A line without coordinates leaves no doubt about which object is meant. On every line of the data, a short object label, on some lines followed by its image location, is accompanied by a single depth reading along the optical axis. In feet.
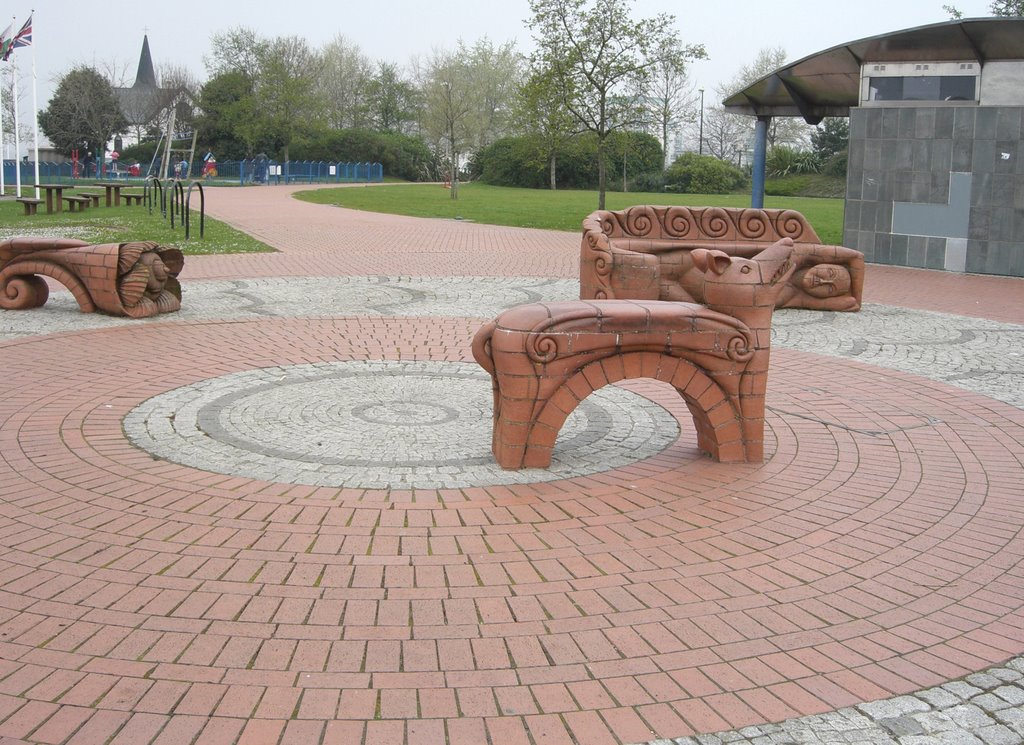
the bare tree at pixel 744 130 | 220.02
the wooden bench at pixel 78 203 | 87.60
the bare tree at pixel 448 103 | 186.60
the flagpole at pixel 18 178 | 112.12
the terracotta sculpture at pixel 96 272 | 33.32
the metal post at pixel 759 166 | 71.87
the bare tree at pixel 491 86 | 228.43
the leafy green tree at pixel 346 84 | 259.39
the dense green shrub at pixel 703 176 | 162.50
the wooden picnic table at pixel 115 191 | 99.89
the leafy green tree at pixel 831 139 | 182.70
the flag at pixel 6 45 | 108.27
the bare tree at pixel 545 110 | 89.15
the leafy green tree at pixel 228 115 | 197.06
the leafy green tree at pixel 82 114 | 201.67
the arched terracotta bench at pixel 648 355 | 17.51
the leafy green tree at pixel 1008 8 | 137.08
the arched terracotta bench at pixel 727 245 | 38.22
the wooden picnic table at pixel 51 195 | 87.83
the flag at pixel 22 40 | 108.68
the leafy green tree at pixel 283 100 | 197.77
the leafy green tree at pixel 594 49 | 89.56
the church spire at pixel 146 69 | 310.20
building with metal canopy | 52.65
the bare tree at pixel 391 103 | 260.42
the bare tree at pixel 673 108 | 198.39
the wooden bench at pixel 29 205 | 84.99
